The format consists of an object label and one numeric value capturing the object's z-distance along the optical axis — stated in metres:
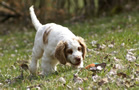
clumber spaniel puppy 8.76
